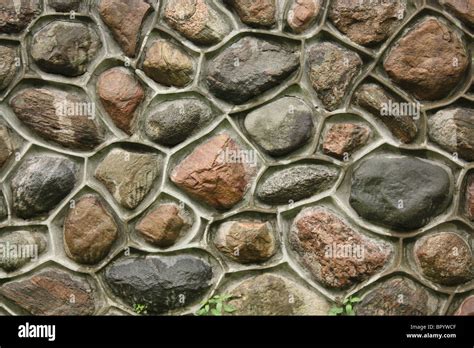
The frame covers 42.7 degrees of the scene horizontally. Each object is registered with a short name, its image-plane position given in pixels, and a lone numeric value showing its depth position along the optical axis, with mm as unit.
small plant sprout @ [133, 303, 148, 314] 2984
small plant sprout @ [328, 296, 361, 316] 2922
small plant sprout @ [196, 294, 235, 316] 2961
